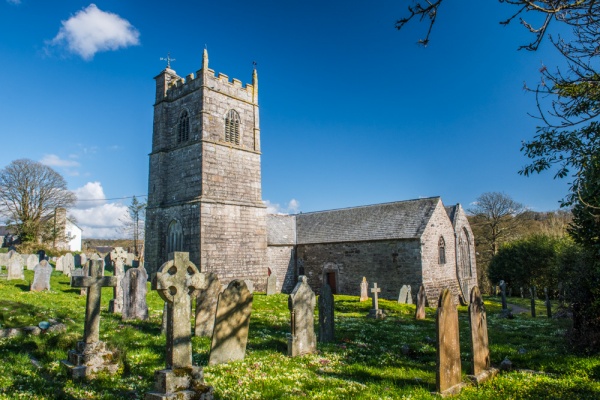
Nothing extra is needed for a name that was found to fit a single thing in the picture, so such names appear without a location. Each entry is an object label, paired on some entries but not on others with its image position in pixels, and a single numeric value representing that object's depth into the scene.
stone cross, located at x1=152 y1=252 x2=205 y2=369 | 4.45
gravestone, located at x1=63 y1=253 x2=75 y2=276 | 21.70
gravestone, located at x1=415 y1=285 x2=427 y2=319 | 14.48
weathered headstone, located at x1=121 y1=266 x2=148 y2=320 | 10.99
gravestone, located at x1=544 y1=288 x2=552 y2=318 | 15.84
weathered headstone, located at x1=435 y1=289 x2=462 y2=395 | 5.21
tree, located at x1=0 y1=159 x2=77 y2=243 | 33.00
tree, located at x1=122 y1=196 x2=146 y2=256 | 40.03
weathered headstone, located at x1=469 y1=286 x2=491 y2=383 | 5.92
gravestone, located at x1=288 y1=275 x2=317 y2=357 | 7.50
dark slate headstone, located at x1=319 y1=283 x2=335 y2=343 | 9.25
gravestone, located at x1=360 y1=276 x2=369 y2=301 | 19.95
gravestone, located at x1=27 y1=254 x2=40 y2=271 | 23.70
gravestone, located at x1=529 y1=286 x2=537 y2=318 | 16.20
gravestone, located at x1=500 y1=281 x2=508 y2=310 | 16.02
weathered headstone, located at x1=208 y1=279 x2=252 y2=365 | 6.76
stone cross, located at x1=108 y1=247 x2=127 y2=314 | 12.20
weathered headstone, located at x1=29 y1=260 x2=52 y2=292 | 14.97
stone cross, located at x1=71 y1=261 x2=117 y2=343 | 5.93
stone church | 20.95
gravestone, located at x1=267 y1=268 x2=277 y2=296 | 20.64
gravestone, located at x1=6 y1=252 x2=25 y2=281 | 18.00
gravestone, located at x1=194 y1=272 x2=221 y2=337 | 8.79
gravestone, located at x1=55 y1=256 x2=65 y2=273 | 24.34
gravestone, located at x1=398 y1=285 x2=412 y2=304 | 19.74
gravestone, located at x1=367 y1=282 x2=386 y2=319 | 14.06
